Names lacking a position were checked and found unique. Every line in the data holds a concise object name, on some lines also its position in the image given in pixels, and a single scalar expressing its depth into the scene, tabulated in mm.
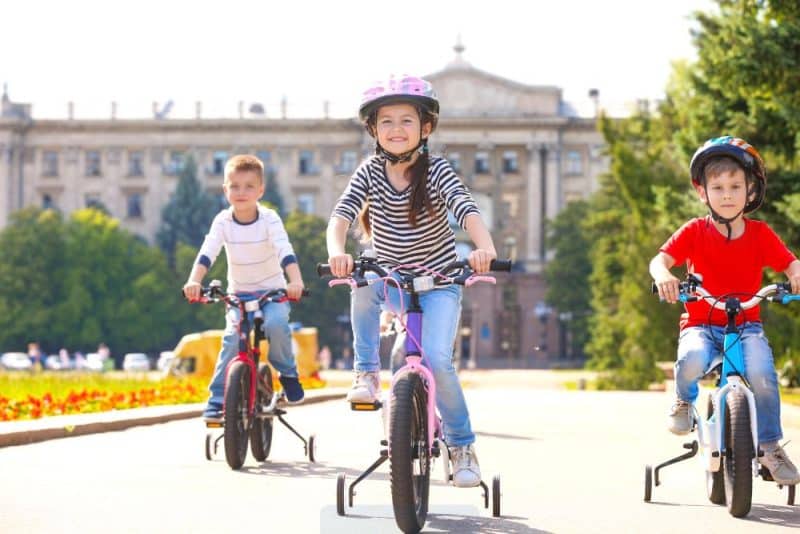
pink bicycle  6984
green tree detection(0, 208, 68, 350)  89938
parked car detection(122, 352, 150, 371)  78256
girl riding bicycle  7570
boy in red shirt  8227
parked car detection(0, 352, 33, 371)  77538
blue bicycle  7734
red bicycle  10469
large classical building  107375
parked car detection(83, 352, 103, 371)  76962
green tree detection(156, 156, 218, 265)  103812
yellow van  46469
